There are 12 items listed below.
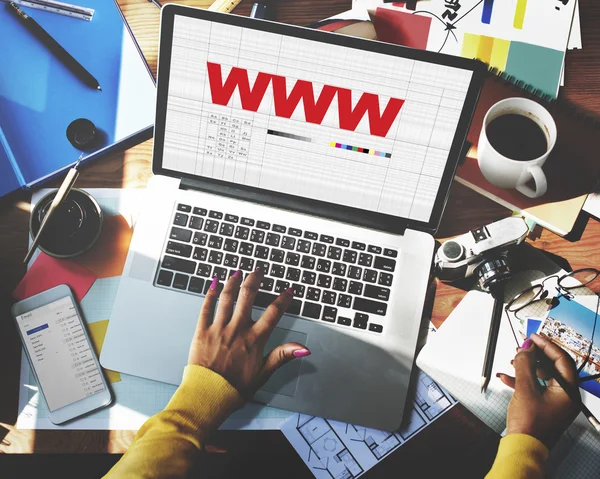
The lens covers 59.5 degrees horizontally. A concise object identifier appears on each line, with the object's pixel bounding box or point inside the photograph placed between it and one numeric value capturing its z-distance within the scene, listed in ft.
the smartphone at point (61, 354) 2.96
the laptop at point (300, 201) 2.67
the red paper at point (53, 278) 3.10
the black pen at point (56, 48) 3.20
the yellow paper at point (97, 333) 3.05
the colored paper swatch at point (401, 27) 3.14
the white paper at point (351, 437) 2.92
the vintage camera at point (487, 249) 2.77
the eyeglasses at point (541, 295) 2.91
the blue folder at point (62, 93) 3.16
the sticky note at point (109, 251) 3.12
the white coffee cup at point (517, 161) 2.70
